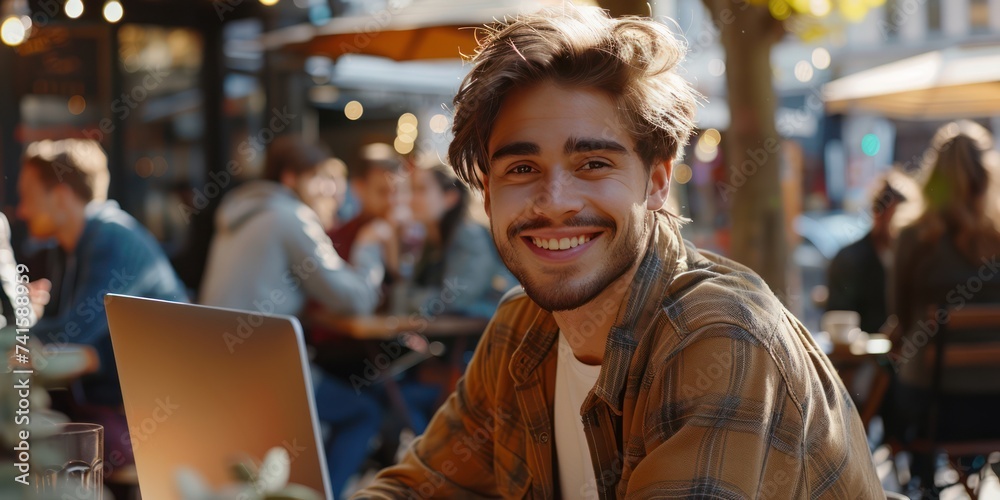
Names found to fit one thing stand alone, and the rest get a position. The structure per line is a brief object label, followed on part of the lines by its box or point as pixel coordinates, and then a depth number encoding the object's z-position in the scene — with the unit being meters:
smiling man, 1.39
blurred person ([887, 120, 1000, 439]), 4.37
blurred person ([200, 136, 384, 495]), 4.84
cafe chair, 4.08
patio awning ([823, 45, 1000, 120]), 6.02
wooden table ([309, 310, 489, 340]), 5.14
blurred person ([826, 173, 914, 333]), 5.43
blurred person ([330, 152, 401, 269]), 6.31
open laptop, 1.39
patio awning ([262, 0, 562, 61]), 6.02
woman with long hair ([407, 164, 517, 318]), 5.53
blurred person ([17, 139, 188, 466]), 4.14
